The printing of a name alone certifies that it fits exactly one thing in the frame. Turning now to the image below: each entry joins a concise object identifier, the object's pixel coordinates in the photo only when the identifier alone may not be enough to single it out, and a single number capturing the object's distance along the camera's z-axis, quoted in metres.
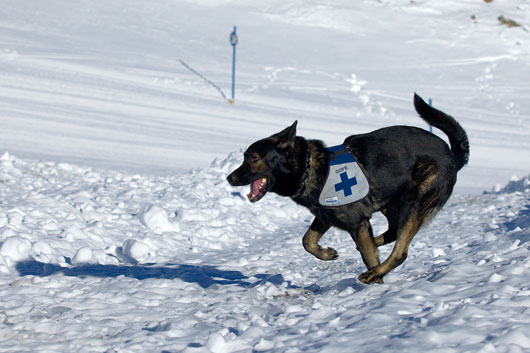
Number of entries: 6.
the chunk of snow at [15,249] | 10.76
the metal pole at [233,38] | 38.34
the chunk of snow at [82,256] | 10.97
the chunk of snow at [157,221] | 13.63
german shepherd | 9.62
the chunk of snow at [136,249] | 11.55
